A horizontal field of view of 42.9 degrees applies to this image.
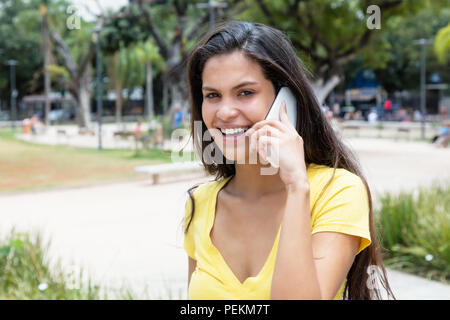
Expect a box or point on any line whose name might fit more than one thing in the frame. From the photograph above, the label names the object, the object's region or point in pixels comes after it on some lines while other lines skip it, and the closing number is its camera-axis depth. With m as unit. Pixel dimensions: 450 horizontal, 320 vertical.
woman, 1.31
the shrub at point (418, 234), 5.37
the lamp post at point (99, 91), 23.10
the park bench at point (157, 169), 12.99
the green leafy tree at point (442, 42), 24.36
